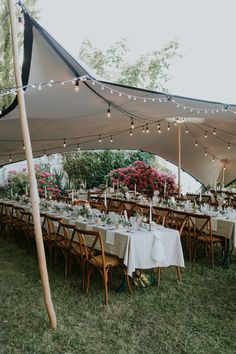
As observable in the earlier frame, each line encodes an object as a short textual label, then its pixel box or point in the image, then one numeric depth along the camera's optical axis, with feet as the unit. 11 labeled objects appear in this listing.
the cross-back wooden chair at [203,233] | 17.93
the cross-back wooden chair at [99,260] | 13.55
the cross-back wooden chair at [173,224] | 15.36
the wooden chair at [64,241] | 16.44
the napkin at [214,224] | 19.01
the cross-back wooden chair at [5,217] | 26.48
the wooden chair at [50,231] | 18.66
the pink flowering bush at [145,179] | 37.50
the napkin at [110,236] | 15.25
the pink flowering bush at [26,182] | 40.09
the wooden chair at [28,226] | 21.30
